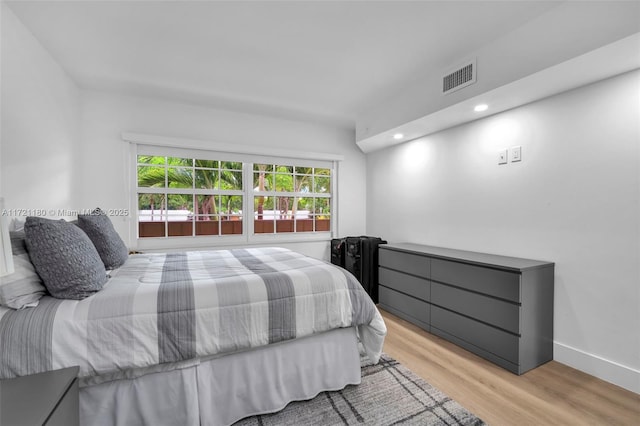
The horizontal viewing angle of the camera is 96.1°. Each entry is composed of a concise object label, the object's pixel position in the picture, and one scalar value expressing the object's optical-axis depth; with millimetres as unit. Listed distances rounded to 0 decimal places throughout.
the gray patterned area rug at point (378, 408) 1564
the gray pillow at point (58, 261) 1347
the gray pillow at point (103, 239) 2014
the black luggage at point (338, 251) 4004
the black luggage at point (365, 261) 3602
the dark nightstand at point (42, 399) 837
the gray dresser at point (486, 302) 2074
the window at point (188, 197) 3359
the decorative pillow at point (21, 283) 1229
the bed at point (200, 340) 1236
